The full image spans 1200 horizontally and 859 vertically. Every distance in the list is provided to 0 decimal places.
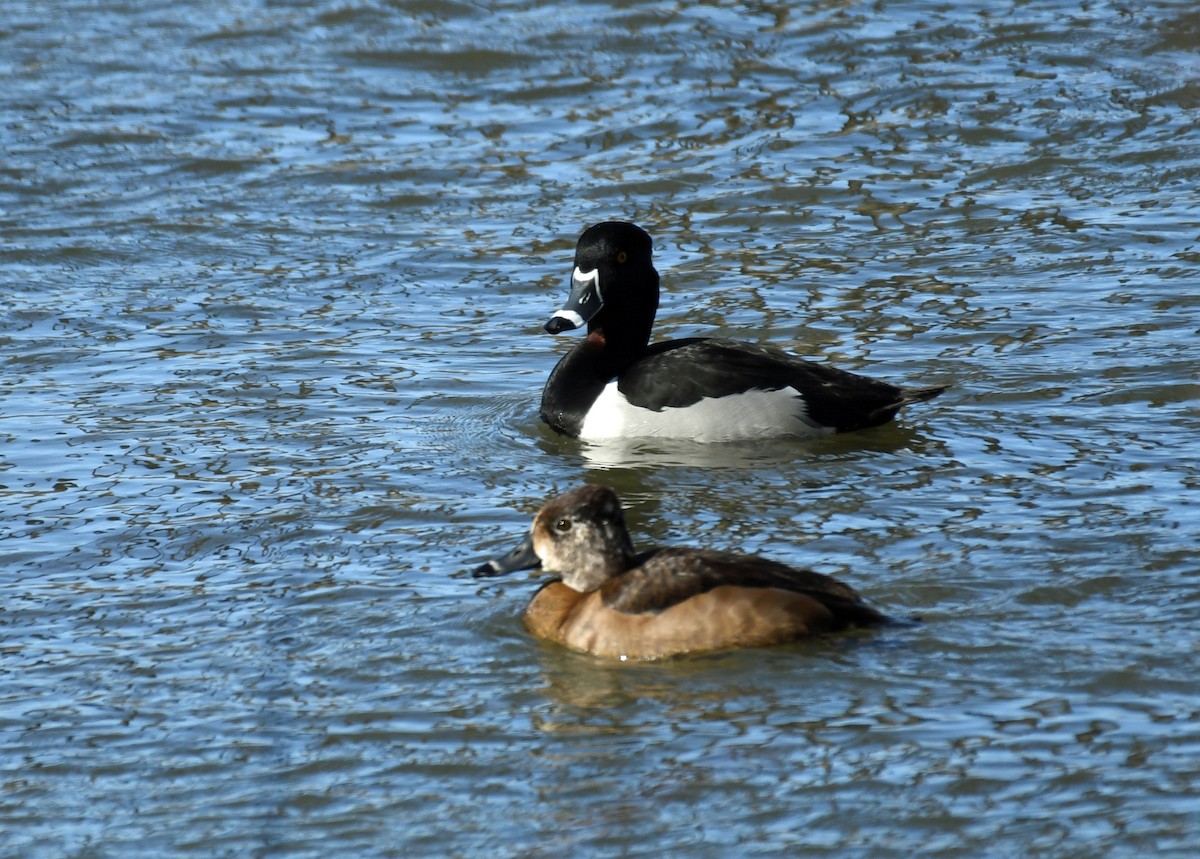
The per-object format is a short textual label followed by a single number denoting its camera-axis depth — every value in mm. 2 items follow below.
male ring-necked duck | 17219
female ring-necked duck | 12078
